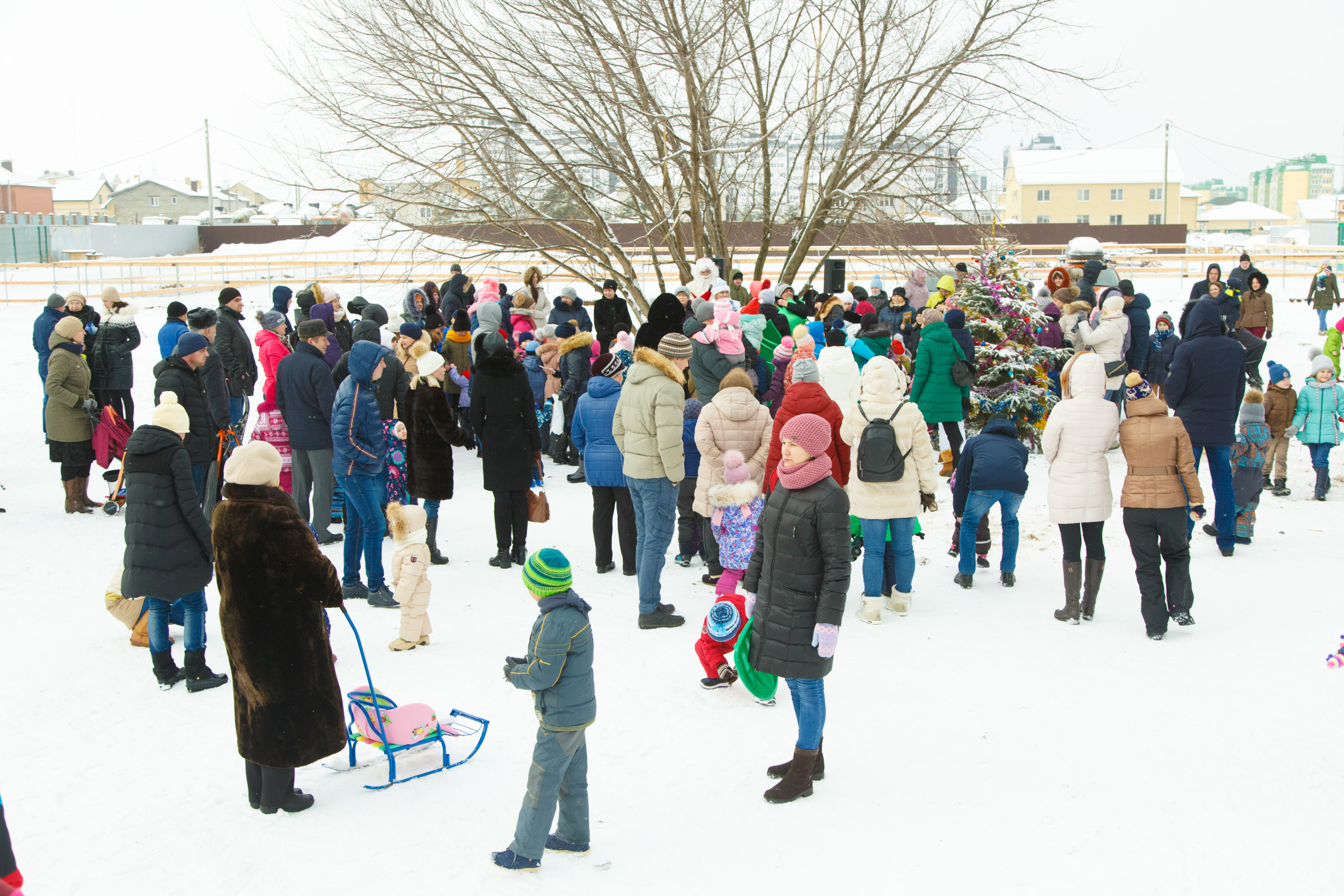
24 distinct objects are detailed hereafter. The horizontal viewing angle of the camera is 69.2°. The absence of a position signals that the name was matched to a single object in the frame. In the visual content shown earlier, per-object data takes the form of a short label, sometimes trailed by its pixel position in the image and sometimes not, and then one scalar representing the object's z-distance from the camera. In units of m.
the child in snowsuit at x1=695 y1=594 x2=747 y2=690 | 5.45
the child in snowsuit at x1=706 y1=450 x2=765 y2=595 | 6.23
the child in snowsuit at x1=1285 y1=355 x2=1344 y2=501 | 9.50
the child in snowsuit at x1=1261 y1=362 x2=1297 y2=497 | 9.67
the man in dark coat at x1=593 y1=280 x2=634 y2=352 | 12.03
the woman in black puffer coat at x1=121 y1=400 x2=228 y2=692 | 5.21
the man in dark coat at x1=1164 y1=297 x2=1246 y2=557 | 7.83
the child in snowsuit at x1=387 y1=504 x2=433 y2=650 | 5.89
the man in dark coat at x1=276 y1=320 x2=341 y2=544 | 7.46
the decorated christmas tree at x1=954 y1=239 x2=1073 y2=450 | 11.16
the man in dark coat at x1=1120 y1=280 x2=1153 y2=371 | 11.43
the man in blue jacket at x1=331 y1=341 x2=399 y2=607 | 6.75
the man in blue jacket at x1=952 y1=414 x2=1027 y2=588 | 7.00
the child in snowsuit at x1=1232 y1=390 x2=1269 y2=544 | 8.35
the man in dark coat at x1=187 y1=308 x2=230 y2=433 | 8.01
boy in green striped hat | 3.73
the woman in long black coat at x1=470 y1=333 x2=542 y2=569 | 7.55
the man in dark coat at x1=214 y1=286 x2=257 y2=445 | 9.12
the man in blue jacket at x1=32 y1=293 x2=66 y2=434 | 10.22
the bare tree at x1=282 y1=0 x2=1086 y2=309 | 12.31
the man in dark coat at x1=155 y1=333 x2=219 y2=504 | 6.87
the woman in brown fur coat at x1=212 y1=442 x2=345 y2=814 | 4.16
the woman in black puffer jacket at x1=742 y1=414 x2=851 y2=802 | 4.21
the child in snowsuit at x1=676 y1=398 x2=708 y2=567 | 7.37
